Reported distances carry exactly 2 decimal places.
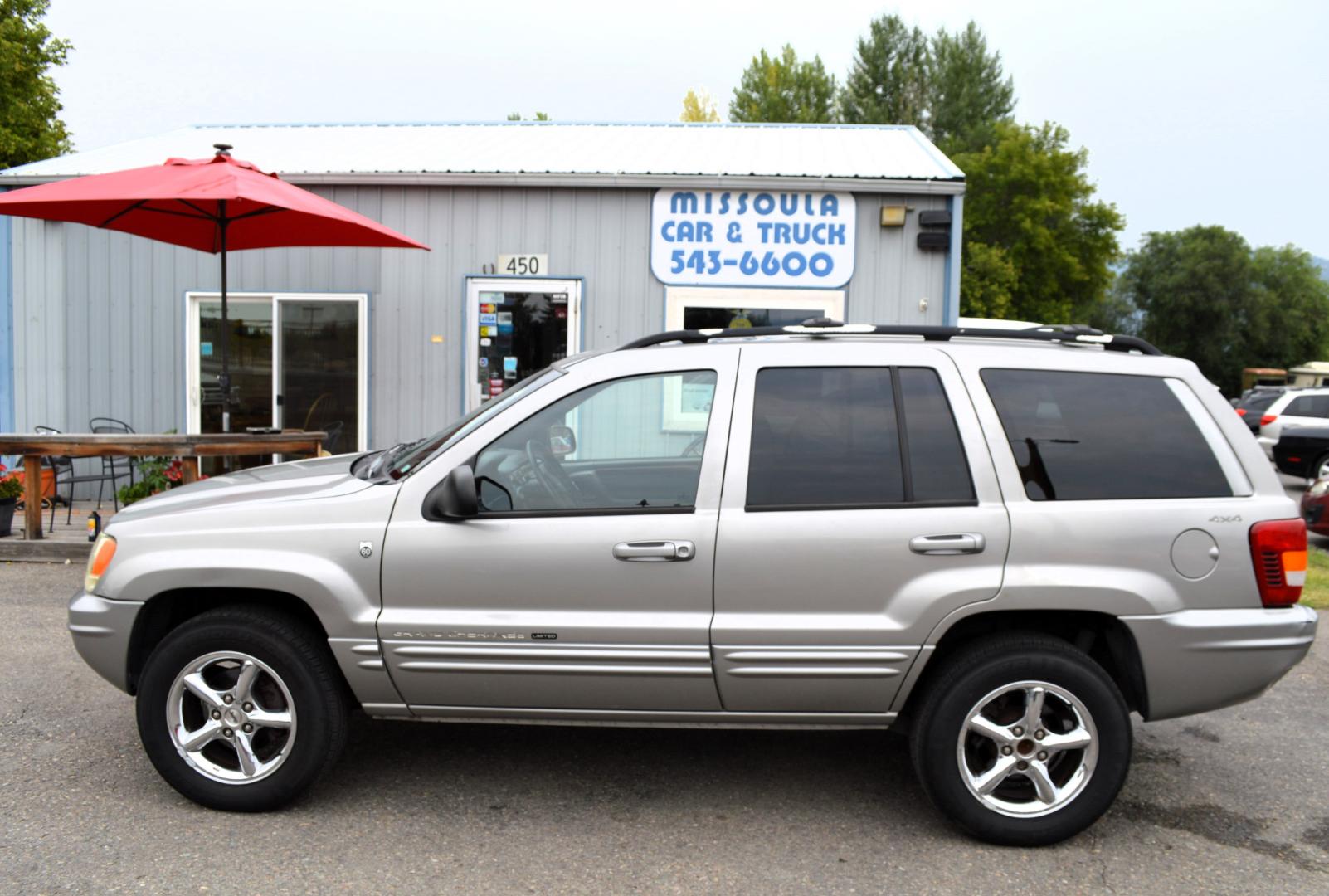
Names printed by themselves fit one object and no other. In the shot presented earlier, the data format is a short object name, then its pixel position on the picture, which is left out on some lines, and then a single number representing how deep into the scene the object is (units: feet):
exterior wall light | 32.04
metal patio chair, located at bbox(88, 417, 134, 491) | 33.55
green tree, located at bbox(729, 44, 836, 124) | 164.76
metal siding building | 32.50
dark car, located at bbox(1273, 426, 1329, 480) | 50.21
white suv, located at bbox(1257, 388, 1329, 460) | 51.08
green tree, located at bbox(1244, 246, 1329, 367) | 185.98
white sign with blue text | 32.53
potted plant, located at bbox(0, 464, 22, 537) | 27.24
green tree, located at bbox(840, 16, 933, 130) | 175.32
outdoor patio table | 25.45
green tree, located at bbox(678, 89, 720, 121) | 144.19
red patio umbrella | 23.50
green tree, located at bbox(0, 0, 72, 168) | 77.25
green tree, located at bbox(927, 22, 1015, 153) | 173.37
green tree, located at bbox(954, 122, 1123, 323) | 135.95
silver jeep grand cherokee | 11.40
